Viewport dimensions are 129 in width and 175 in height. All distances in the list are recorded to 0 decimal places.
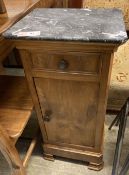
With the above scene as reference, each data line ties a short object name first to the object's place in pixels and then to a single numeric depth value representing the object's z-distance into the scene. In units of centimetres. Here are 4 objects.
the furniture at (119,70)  116
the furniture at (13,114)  82
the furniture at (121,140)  93
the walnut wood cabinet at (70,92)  70
